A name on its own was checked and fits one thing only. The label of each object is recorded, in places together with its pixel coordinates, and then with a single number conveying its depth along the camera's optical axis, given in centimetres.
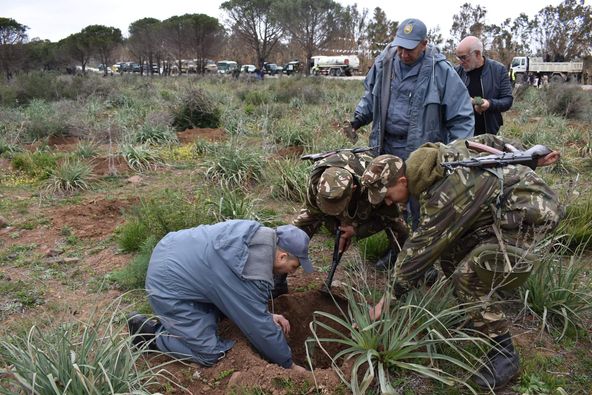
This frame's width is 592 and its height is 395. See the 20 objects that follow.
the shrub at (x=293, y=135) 768
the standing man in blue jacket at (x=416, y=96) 340
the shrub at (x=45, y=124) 888
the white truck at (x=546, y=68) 2688
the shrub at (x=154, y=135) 848
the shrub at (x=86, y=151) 736
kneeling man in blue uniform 247
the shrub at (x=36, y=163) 659
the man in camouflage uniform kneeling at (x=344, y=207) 294
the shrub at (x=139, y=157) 707
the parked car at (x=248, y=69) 3462
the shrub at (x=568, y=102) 1179
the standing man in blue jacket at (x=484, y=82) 430
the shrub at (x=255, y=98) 1334
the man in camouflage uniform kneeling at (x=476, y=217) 238
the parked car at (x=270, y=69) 3767
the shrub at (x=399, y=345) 228
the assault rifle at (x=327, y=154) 338
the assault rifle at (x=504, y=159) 238
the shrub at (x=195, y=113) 1006
